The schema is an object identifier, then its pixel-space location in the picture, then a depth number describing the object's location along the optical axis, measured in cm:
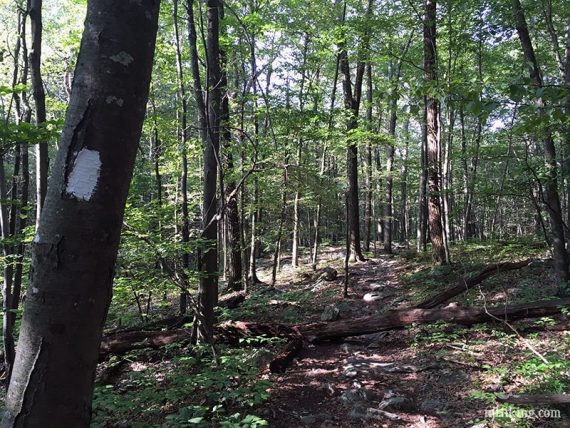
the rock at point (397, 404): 460
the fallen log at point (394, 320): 705
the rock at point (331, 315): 876
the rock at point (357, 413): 447
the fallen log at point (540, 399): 323
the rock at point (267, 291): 1261
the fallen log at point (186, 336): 730
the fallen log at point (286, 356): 600
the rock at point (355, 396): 489
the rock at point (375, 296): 1099
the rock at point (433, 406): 447
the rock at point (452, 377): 517
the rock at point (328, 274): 1422
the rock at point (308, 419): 440
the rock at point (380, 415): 437
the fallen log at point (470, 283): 858
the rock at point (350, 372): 574
